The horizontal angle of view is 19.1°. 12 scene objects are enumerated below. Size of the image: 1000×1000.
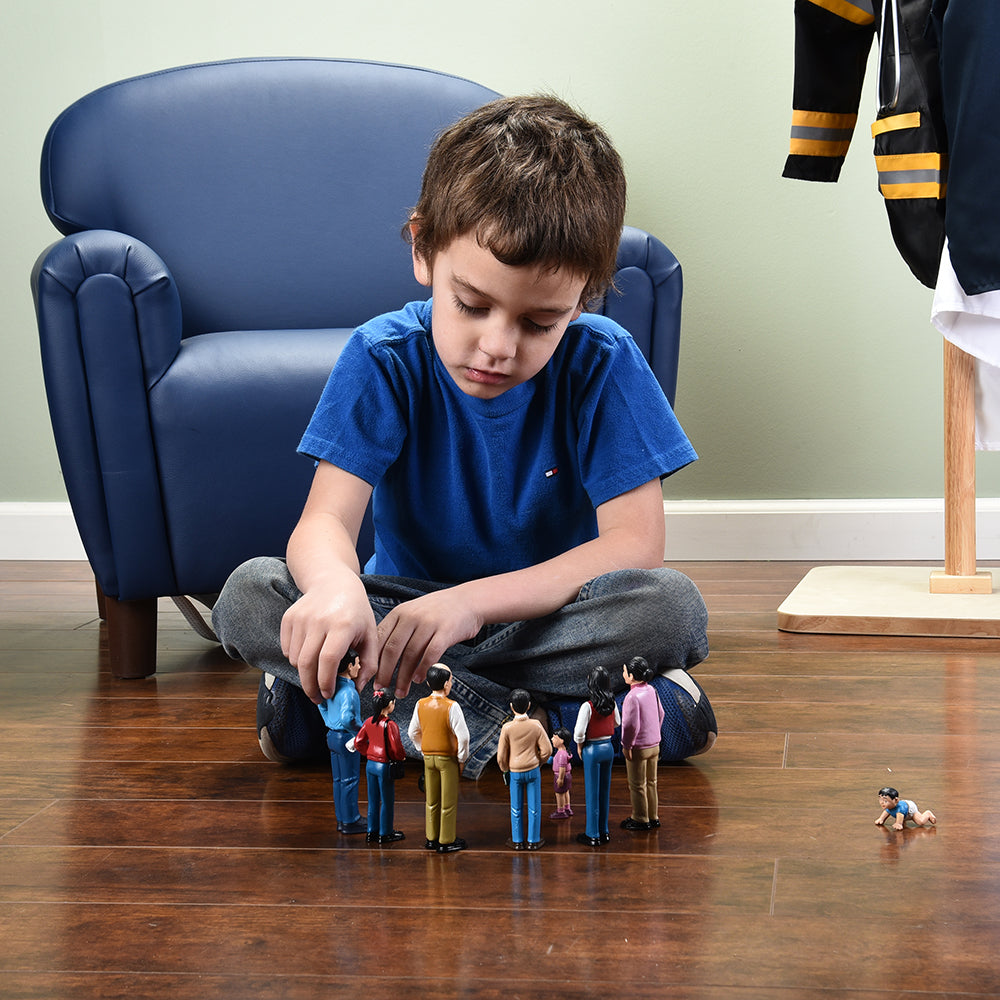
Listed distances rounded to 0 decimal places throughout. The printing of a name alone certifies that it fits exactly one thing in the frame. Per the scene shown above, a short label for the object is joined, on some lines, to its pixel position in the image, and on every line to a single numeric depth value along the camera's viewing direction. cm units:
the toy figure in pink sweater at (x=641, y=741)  192
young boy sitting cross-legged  202
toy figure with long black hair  189
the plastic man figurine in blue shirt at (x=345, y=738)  191
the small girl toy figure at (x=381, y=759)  190
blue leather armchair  243
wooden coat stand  258
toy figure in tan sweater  189
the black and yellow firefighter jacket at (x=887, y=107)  257
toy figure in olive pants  188
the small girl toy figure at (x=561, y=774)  193
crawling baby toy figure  193
